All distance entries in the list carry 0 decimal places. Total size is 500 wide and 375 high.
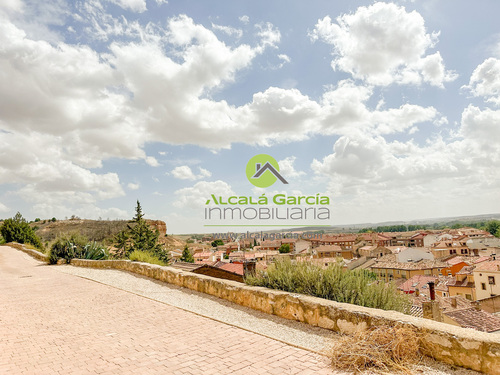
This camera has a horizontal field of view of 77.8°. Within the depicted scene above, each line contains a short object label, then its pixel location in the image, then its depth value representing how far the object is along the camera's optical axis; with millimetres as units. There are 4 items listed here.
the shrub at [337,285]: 4953
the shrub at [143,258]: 11102
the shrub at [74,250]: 14156
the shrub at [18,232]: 29828
